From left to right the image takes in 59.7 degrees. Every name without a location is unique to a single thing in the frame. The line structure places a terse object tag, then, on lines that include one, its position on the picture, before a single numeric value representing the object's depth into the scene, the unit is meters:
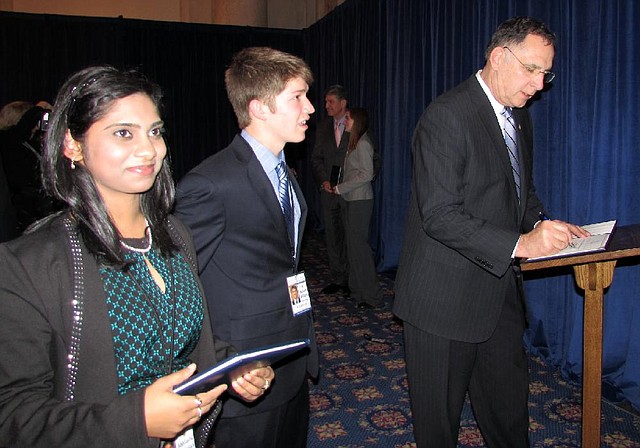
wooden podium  2.08
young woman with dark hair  1.01
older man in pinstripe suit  1.96
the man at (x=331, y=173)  5.43
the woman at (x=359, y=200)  4.95
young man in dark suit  1.65
